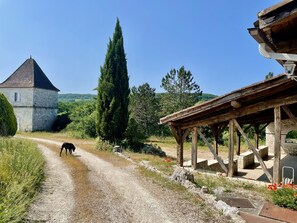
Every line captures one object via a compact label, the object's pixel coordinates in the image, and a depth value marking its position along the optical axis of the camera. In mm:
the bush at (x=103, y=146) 16422
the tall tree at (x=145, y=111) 34031
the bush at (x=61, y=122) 35425
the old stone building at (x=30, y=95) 32938
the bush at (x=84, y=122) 25828
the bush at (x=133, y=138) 18422
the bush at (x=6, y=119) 17178
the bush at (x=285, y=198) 6480
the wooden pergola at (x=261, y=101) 3324
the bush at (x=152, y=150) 17948
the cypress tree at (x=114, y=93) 18453
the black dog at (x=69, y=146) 13641
